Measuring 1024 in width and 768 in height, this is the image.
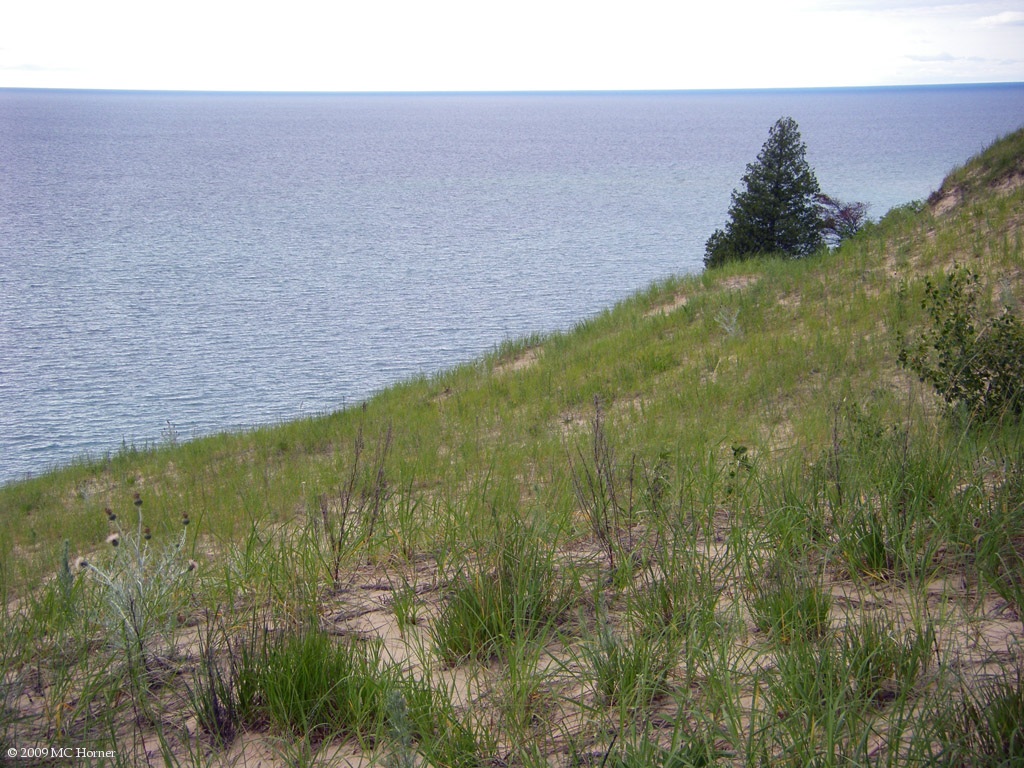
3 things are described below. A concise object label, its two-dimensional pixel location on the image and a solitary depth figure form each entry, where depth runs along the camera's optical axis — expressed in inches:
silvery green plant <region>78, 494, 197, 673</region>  132.3
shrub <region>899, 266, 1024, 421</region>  234.2
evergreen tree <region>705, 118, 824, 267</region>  869.2
